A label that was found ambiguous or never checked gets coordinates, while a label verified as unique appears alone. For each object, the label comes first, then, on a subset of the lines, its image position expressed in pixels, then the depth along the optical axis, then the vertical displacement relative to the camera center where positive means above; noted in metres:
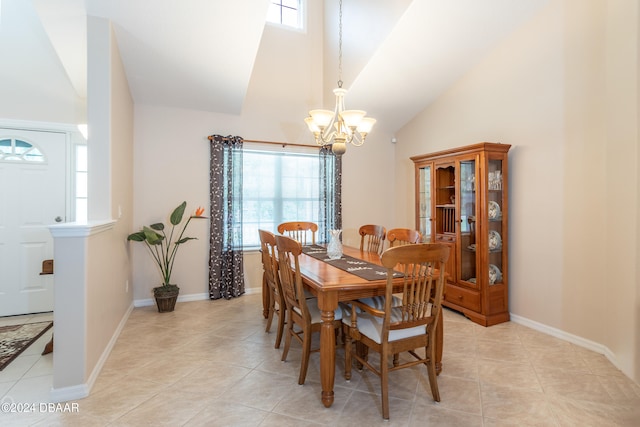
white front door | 3.45 +0.09
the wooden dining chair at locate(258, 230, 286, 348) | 2.53 -0.48
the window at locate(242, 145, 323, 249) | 4.45 +0.40
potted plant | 3.46 -0.38
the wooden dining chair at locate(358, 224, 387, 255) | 3.23 -0.20
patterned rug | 2.58 -1.09
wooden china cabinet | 3.26 -0.14
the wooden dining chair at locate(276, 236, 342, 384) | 2.10 -0.64
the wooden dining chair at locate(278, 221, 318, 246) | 3.71 -0.14
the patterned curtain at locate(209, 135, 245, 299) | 4.09 -0.02
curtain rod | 4.38 +1.03
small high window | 4.45 +2.88
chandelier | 2.58 +0.77
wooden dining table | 1.94 -0.50
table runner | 2.17 -0.38
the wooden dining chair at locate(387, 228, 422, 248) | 2.74 -0.17
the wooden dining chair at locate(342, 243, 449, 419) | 1.79 -0.62
